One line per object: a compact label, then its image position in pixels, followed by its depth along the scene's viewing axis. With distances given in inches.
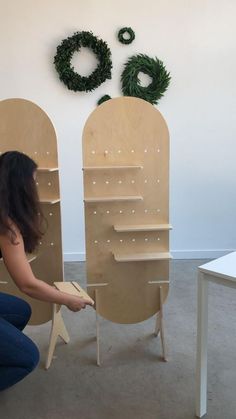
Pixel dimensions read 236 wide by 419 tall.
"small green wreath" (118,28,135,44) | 126.9
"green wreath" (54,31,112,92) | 125.4
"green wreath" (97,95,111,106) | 131.1
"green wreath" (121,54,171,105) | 128.3
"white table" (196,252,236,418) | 56.8
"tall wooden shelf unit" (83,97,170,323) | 76.5
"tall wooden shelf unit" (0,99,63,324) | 76.3
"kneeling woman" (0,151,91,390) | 57.7
